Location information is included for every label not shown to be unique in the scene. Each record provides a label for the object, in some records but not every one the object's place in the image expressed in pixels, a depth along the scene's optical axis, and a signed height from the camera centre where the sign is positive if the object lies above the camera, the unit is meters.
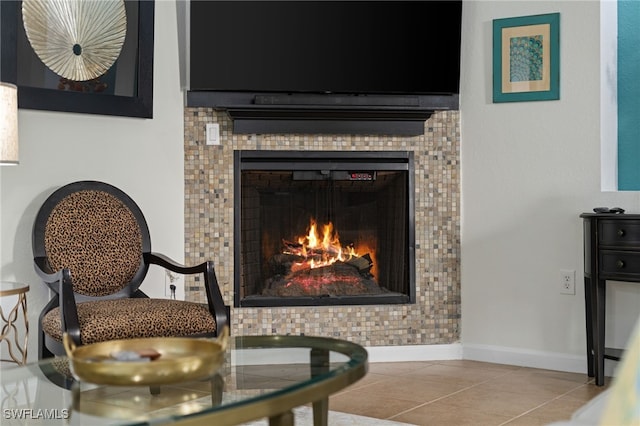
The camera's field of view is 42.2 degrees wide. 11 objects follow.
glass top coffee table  1.75 -0.43
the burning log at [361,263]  4.51 -0.30
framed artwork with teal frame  4.22 +0.77
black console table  3.71 -0.23
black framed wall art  3.64 +0.70
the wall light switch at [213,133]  4.29 +0.38
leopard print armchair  3.00 -0.28
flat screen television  4.21 +0.83
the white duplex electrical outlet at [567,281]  4.20 -0.38
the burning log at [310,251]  4.46 -0.23
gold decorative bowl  1.82 -0.35
